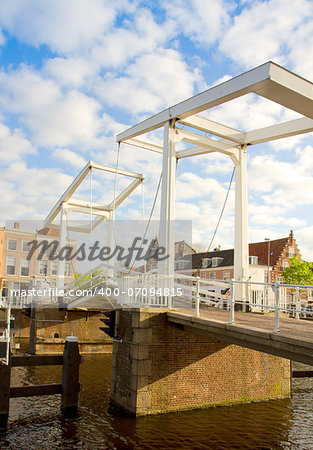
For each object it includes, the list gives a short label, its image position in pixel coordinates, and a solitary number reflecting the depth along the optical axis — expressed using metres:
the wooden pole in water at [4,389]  8.28
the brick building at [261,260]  41.34
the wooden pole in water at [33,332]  17.84
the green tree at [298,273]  36.16
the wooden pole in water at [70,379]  9.00
